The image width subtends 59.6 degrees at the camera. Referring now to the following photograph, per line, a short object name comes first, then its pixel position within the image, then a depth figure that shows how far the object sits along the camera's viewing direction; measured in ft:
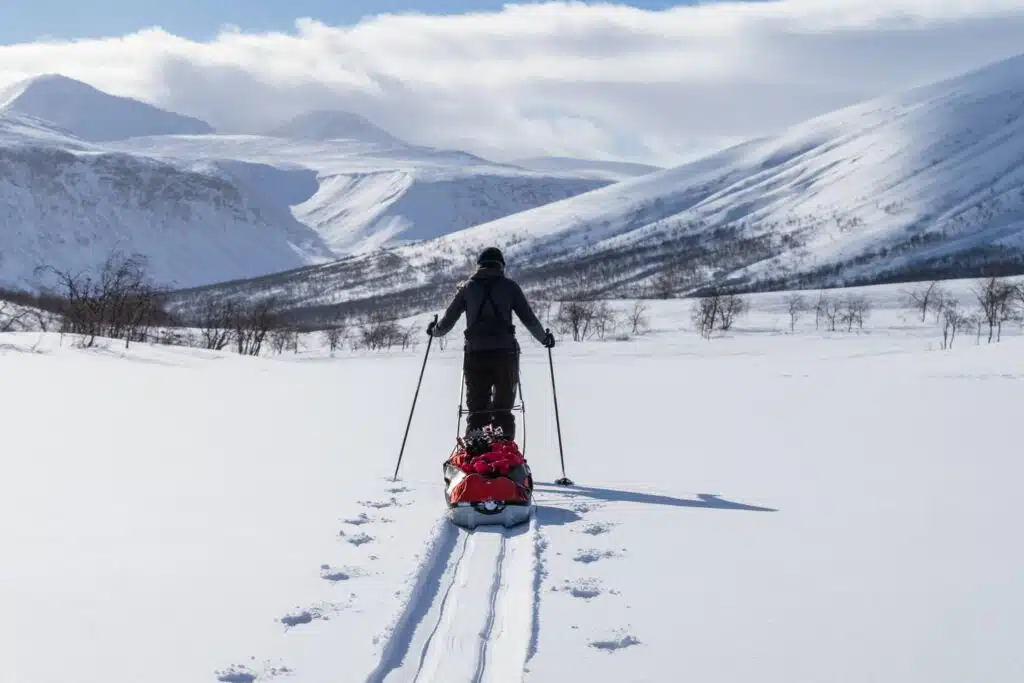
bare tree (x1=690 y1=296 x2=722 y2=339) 329.33
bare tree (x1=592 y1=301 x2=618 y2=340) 373.81
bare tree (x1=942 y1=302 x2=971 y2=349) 333.50
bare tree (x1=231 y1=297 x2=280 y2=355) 243.19
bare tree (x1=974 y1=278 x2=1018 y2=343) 319.88
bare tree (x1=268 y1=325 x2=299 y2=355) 337.52
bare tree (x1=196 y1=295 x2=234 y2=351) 218.71
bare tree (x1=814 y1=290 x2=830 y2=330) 397.47
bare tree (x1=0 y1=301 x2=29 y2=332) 199.93
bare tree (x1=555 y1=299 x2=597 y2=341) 360.48
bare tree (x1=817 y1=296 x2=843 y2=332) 395.96
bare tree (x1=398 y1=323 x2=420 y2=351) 401.60
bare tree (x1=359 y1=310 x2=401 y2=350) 393.37
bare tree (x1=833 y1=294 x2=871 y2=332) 375.45
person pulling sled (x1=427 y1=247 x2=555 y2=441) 31.30
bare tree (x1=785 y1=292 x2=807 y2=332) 405.35
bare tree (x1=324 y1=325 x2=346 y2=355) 388.25
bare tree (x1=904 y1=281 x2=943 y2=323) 395.75
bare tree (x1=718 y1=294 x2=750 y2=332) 359.62
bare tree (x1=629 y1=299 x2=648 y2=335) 372.79
